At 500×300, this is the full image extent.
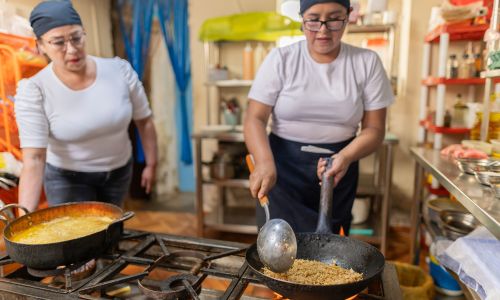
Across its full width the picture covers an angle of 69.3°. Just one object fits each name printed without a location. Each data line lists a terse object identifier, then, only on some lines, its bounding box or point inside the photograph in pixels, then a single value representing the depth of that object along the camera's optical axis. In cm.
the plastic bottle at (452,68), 219
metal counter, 91
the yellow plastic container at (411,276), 174
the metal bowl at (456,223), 160
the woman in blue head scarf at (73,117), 108
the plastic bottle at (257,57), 282
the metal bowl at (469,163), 133
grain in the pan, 76
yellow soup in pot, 88
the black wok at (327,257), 66
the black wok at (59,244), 77
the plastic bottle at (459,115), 223
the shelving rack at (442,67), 207
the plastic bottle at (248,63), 280
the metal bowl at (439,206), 182
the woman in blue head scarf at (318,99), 118
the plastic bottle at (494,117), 153
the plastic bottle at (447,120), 226
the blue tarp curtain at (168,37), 143
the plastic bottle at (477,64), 218
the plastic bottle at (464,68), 218
